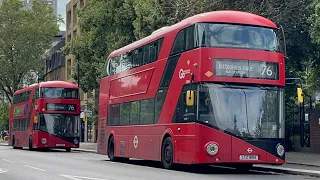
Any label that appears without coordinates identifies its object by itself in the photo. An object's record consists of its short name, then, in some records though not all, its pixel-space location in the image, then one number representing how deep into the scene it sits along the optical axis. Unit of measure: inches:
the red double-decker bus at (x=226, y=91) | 728.3
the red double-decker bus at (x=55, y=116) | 1556.3
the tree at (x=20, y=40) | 2837.1
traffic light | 761.0
